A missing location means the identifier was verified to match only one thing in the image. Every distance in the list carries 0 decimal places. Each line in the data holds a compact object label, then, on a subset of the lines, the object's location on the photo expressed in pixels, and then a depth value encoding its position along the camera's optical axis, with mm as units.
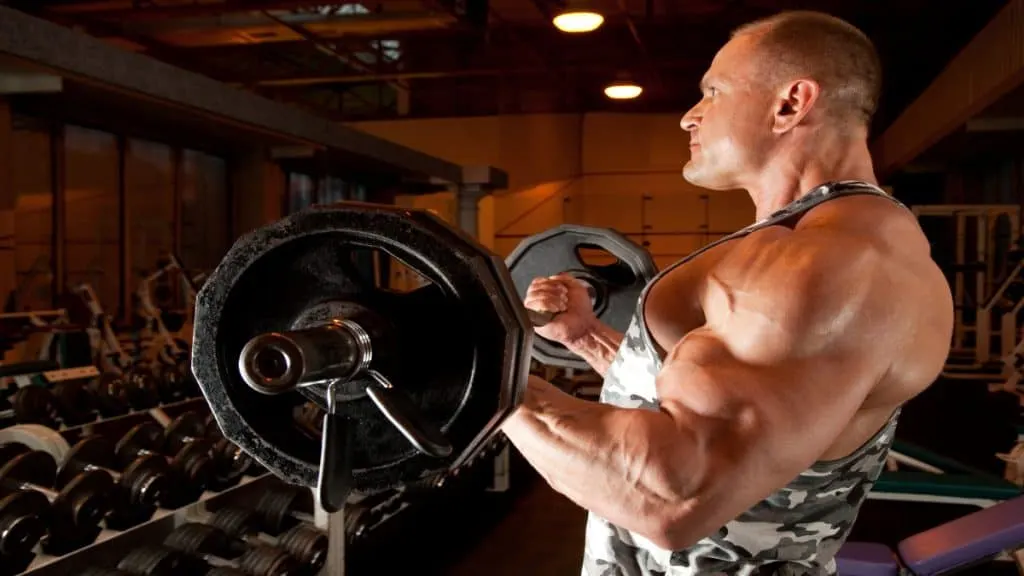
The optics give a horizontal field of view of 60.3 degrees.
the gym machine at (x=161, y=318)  5531
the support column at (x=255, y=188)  6895
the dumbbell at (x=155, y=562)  2375
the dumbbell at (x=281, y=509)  2936
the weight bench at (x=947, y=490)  2748
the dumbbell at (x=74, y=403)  3689
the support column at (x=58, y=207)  5707
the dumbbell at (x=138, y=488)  2568
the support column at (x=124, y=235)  6379
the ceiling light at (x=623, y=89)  6758
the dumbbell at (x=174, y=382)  4328
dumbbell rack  2348
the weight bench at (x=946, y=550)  2002
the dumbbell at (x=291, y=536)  2750
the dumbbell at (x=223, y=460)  2900
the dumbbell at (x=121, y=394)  3926
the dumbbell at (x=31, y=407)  3439
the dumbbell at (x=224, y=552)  2574
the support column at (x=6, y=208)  4332
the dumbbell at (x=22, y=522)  2207
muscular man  675
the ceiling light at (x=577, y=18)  4461
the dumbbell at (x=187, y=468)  2761
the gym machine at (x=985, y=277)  6852
